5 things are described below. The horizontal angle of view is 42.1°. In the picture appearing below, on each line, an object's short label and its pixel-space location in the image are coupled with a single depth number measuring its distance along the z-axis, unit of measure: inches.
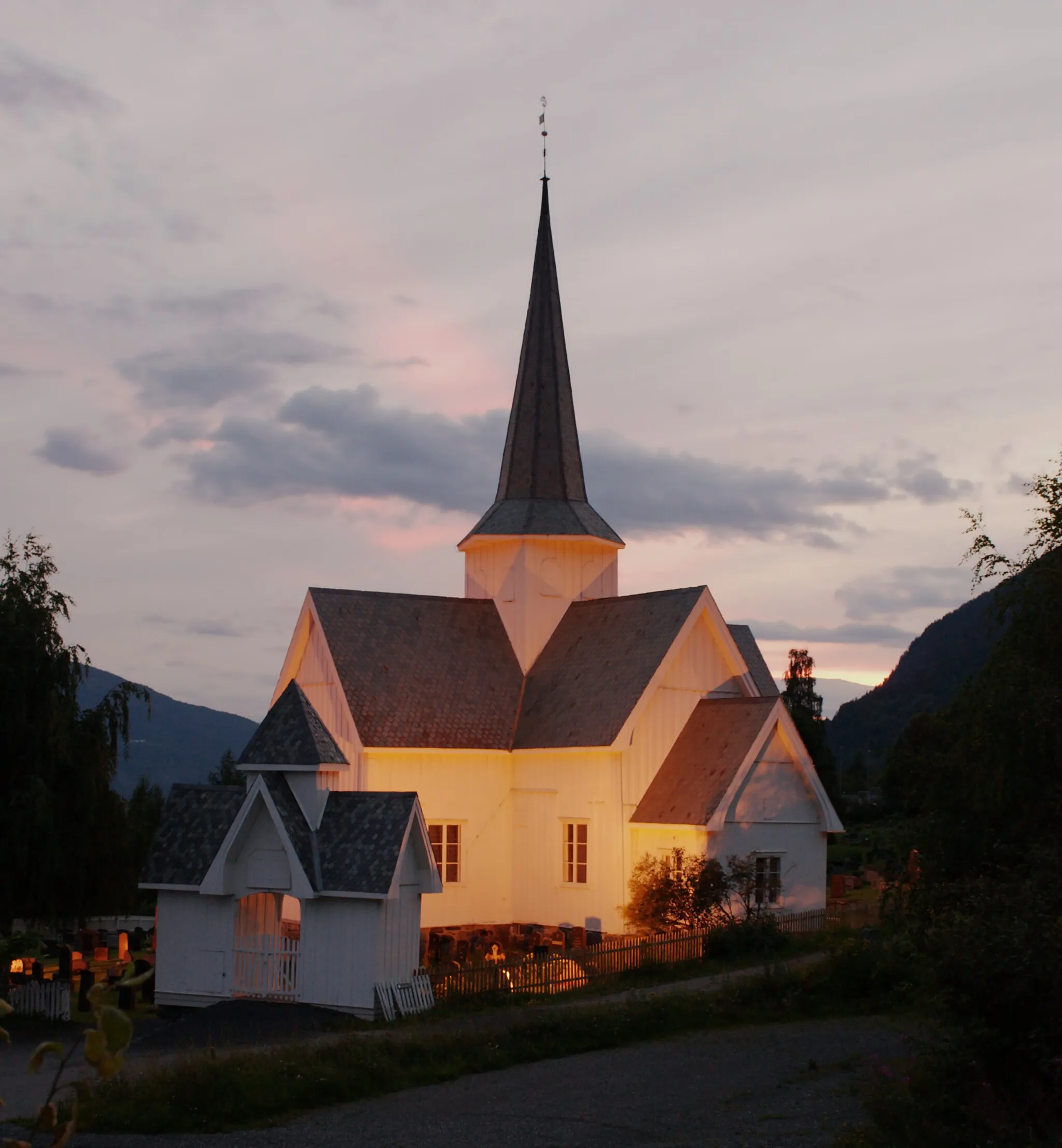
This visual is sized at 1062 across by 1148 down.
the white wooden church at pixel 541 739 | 1128.8
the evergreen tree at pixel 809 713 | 2336.4
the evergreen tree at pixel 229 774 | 2362.2
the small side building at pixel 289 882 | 903.1
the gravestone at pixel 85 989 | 969.4
